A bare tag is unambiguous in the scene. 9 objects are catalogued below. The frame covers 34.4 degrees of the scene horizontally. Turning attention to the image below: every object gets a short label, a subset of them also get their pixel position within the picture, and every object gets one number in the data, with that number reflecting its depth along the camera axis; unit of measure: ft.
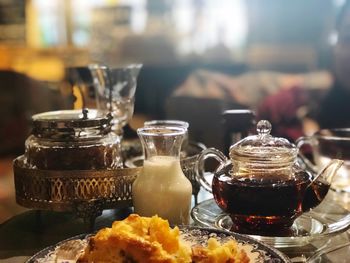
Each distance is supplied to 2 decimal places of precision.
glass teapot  3.20
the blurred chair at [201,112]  7.34
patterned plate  2.64
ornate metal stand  3.47
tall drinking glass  4.56
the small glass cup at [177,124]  3.89
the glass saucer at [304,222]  3.06
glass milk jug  3.41
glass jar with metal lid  3.56
